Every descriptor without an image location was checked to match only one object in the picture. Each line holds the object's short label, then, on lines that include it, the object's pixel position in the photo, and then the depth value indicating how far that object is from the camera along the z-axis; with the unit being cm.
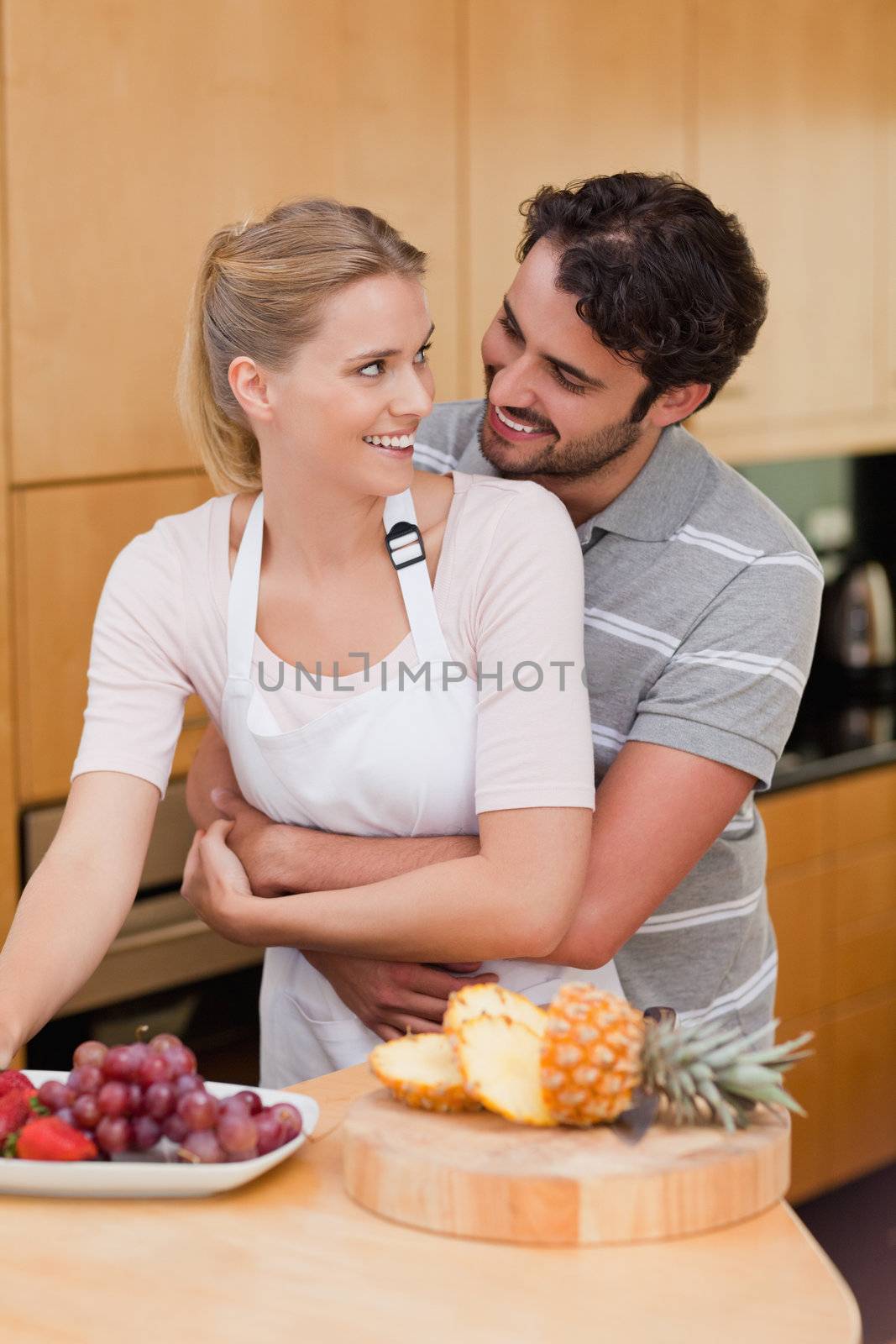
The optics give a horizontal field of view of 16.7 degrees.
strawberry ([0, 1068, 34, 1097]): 183
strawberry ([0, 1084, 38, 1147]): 180
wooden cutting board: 170
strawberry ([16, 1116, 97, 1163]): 177
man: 219
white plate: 176
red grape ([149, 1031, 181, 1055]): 179
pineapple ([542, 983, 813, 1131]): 174
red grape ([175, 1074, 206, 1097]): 178
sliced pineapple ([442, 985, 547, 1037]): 181
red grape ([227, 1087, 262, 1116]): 180
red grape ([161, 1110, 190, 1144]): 178
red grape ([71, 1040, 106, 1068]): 180
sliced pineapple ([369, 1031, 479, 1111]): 179
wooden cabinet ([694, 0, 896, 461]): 401
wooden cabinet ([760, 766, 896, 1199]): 406
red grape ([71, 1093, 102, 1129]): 178
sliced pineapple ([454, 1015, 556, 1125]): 177
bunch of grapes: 177
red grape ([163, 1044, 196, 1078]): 178
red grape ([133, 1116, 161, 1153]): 178
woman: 207
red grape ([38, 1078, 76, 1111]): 179
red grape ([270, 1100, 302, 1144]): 181
